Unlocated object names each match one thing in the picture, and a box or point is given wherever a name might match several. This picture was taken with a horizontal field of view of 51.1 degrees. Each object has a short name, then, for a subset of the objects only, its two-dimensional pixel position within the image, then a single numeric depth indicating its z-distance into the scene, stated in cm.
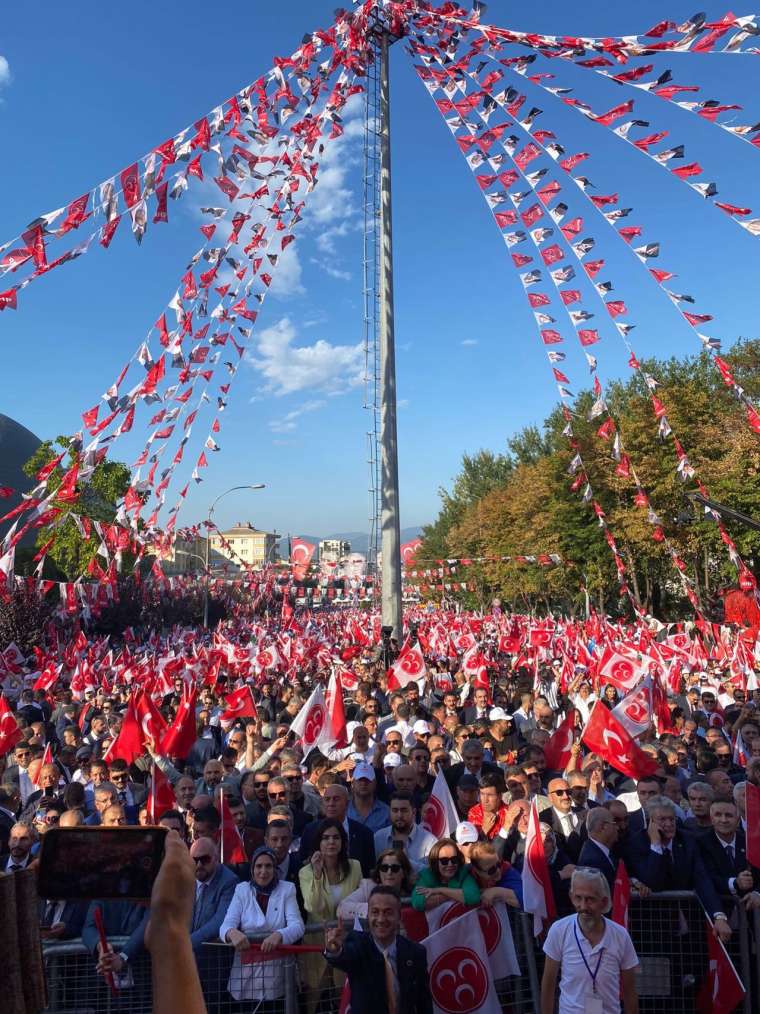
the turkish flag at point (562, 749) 930
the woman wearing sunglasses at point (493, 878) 473
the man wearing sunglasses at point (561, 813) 662
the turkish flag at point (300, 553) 3503
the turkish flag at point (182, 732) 1029
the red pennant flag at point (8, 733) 1096
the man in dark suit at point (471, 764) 802
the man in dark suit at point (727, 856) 538
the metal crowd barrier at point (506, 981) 464
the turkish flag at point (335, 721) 1012
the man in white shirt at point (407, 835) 617
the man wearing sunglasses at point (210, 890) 505
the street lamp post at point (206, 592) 2744
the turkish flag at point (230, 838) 640
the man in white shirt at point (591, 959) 425
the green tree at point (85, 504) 4541
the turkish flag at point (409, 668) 1464
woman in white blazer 466
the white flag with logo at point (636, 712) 960
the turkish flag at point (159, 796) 698
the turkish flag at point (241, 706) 1238
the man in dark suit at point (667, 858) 545
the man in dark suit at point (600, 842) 546
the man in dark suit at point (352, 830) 625
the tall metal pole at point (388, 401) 1805
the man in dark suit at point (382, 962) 419
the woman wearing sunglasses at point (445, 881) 471
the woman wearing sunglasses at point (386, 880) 488
